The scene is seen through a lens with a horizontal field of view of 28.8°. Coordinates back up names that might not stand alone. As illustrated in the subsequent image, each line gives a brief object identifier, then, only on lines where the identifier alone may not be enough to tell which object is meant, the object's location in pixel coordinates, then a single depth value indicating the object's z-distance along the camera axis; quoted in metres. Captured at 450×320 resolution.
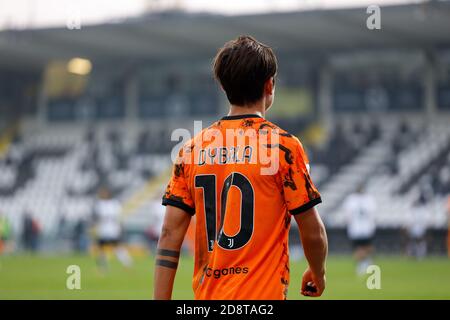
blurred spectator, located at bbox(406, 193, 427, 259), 32.91
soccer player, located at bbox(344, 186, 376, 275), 23.78
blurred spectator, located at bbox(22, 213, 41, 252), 40.81
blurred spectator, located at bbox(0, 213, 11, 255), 39.19
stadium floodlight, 46.19
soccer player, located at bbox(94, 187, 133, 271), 24.12
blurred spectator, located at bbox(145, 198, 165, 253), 32.06
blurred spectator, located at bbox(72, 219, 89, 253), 41.06
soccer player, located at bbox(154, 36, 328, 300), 4.25
